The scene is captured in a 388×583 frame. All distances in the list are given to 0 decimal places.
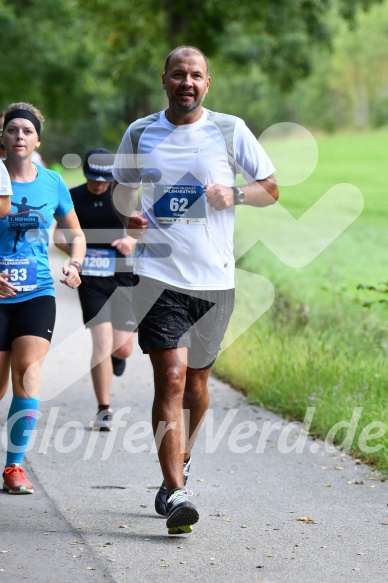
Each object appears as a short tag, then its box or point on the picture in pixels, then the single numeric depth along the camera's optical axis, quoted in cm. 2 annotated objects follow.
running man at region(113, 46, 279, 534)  1092
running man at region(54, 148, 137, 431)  1659
